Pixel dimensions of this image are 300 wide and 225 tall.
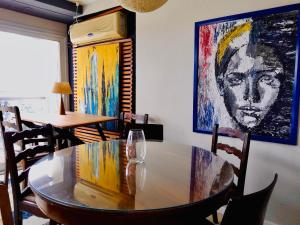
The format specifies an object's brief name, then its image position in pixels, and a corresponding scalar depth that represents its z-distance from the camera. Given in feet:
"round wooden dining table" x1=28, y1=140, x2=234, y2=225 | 2.97
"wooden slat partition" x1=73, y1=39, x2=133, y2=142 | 10.19
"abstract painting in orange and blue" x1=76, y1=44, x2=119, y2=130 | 10.71
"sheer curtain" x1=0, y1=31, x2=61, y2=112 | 11.32
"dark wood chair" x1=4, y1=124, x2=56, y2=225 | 4.96
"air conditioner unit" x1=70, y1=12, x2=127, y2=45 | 9.96
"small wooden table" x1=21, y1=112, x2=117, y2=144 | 8.31
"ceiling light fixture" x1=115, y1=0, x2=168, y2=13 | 4.92
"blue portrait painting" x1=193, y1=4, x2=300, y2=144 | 6.12
